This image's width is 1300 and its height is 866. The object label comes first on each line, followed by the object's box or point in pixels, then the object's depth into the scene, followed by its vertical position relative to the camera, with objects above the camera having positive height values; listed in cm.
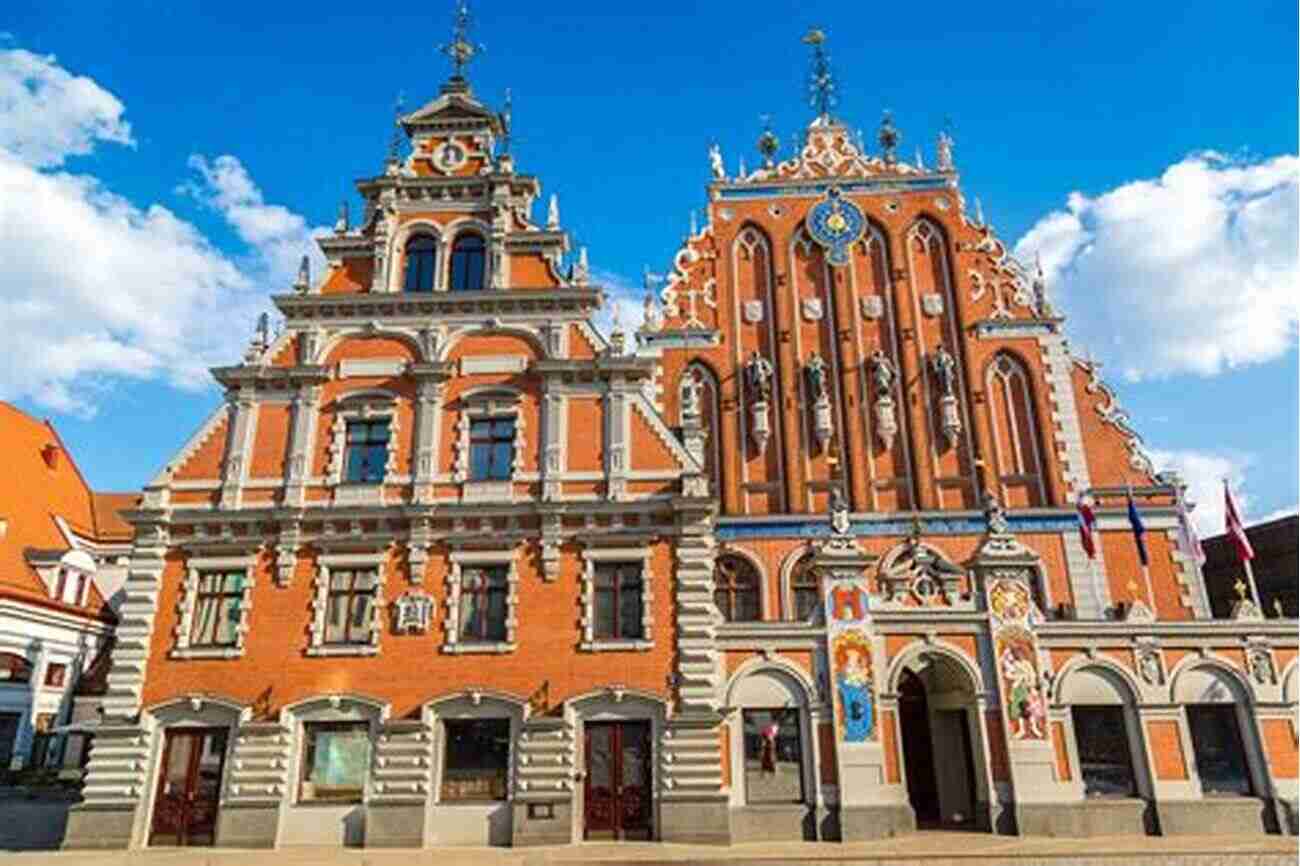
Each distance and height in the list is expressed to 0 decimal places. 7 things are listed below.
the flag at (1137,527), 2203 +506
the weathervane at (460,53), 2655 +2046
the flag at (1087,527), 2256 +525
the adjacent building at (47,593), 3244 +610
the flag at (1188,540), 2493 +540
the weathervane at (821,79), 3316 +2470
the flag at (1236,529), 2023 +464
